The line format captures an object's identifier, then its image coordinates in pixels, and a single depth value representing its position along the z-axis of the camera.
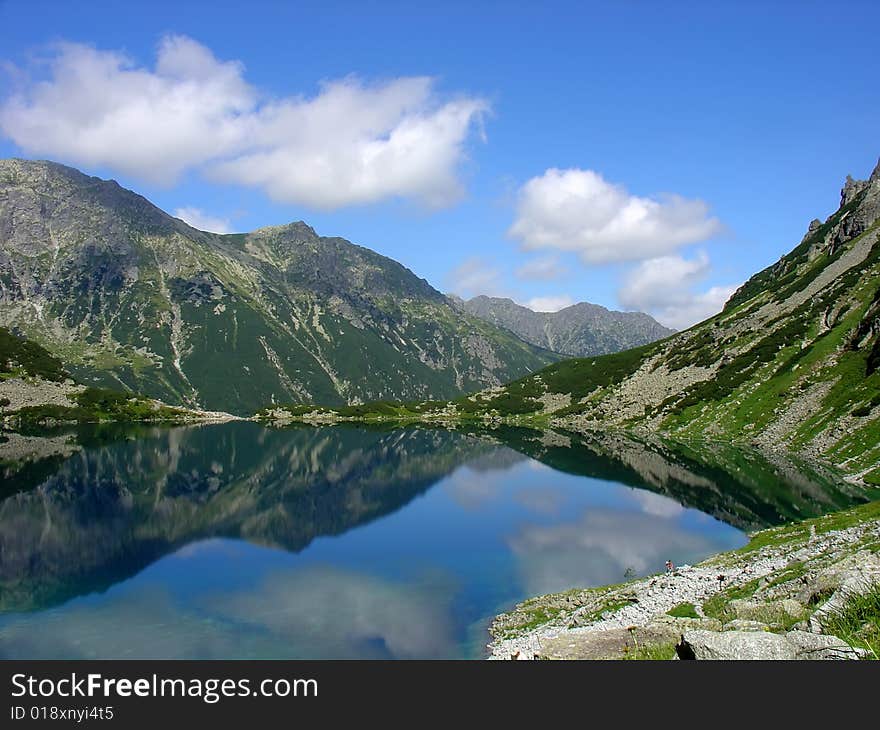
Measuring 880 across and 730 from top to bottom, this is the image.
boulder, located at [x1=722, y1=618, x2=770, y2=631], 23.09
